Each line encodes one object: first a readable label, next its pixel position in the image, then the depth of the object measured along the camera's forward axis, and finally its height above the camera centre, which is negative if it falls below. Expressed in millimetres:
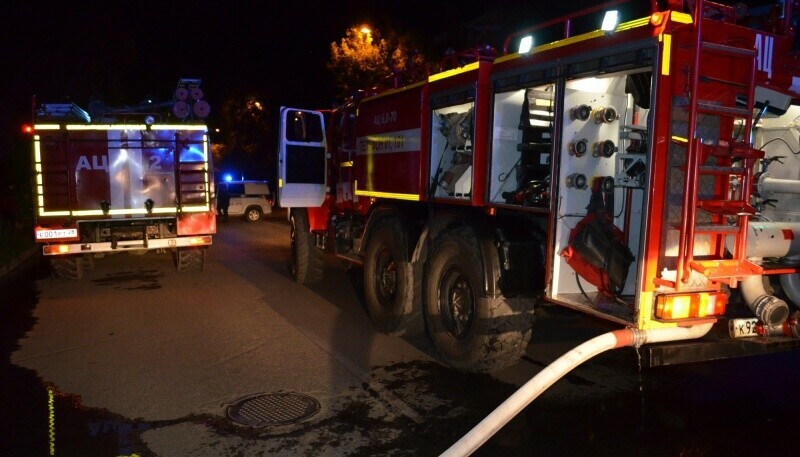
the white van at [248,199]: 24328 -829
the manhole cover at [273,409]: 4742 -1893
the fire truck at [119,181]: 10125 -81
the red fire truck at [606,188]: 3984 -15
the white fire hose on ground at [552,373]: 3490 -1166
